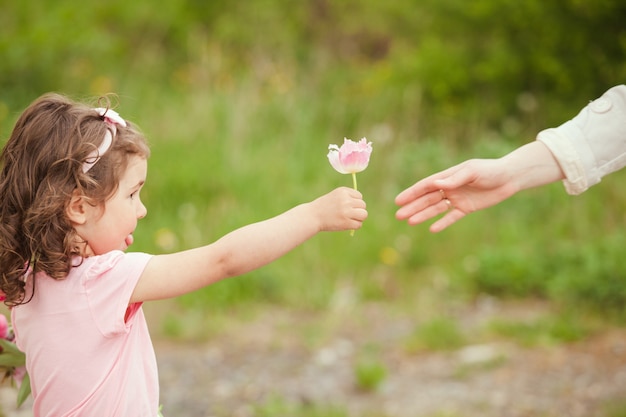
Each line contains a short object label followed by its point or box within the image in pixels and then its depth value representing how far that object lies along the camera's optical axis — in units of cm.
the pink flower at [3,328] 318
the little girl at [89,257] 294
